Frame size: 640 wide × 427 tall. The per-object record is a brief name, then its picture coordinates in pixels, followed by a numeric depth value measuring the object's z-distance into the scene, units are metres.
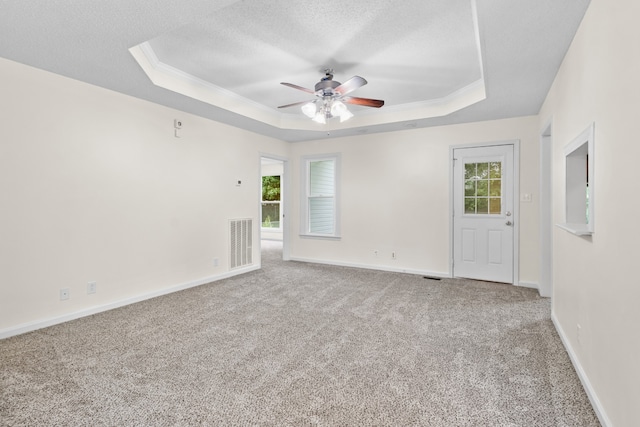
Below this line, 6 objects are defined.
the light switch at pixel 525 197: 4.41
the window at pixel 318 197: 6.10
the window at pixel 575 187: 2.52
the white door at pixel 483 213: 4.57
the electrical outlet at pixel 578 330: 2.16
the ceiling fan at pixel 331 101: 3.27
